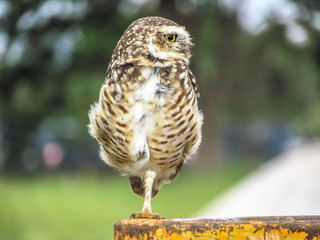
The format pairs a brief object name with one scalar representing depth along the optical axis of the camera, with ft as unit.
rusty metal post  17.61
